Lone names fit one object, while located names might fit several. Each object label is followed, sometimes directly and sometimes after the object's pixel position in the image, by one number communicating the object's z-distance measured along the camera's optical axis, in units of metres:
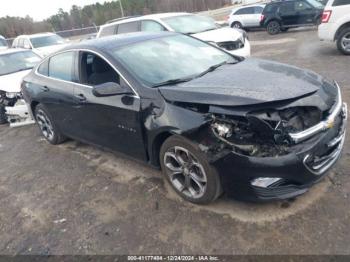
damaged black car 2.76
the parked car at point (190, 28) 8.34
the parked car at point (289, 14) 15.43
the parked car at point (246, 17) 18.95
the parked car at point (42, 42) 13.88
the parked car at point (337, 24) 8.33
